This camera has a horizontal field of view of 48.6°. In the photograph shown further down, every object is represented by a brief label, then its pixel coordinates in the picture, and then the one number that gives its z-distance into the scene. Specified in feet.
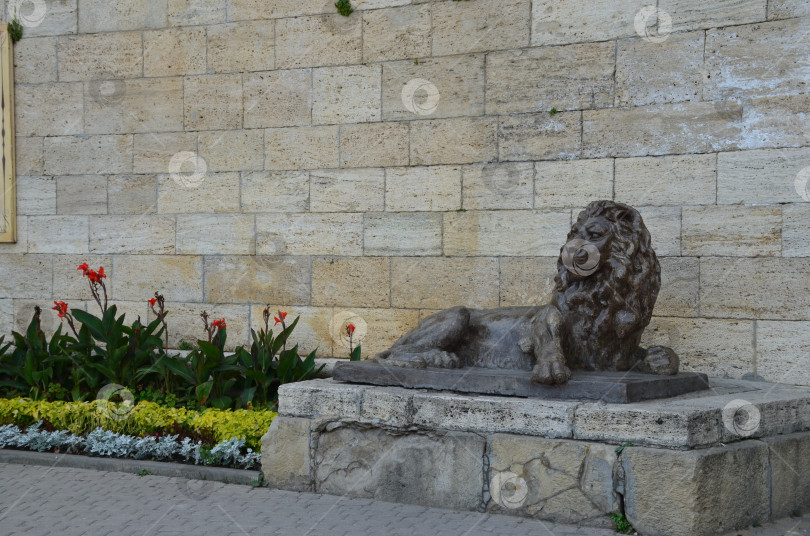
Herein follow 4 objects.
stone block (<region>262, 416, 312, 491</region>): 17.95
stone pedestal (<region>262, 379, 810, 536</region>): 14.62
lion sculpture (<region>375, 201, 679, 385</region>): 16.66
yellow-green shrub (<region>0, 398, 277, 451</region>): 20.11
